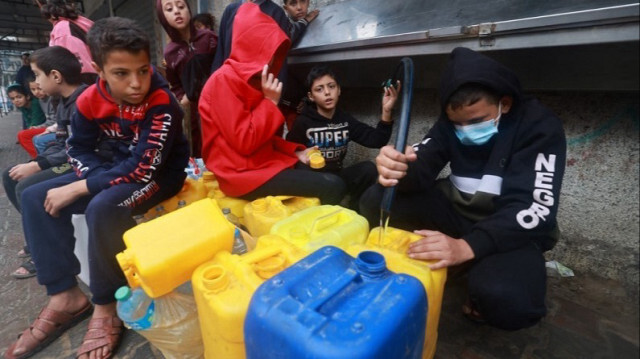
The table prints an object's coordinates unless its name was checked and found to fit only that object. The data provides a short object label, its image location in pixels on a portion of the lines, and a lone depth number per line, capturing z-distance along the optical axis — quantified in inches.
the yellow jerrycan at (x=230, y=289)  41.4
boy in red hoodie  80.8
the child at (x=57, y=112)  89.7
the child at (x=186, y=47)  122.9
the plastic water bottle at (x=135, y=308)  50.8
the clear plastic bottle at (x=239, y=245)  67.0
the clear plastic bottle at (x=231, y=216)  83.9
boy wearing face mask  48.7
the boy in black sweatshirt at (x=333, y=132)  103.0
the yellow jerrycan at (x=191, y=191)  90.6
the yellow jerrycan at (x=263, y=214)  75.6
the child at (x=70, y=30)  116.4
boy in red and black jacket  63.9
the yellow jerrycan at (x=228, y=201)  88.9
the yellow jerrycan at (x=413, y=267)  45.7
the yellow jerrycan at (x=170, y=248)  47.1
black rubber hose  52.9
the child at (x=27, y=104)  232.1
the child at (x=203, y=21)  142.9
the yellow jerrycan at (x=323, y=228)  56.0
